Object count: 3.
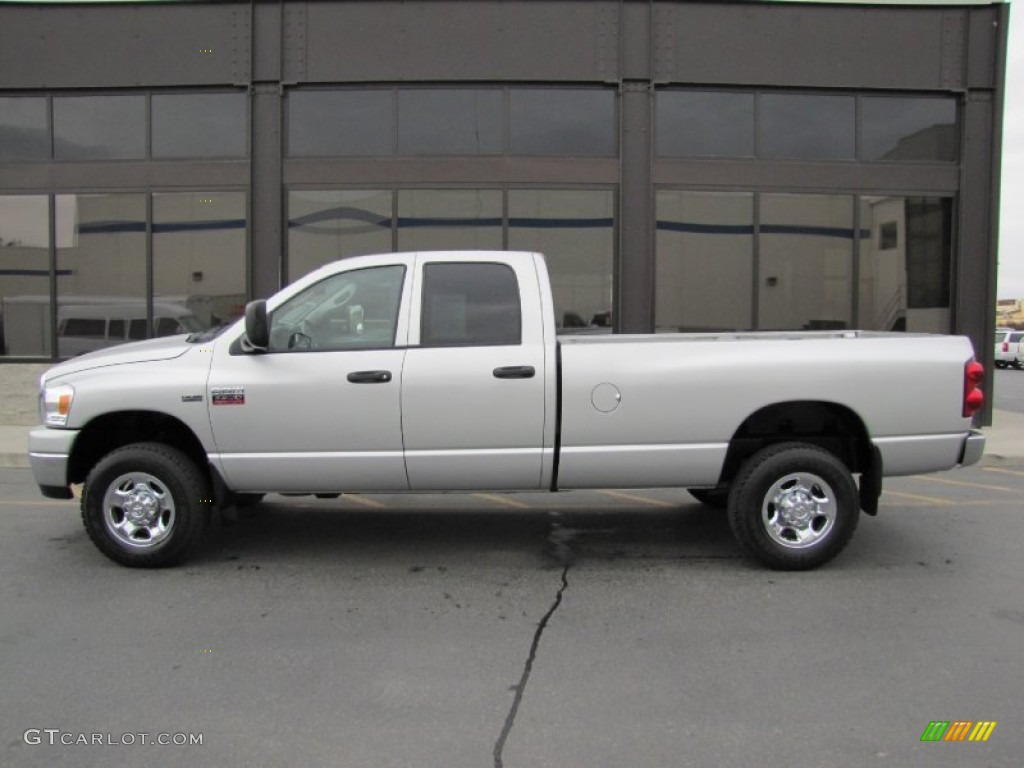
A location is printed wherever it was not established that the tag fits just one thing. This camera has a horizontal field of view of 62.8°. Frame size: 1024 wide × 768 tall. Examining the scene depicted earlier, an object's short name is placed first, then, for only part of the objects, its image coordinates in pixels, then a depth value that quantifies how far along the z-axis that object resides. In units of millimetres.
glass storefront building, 11992
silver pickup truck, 5109
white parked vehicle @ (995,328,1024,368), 31781
